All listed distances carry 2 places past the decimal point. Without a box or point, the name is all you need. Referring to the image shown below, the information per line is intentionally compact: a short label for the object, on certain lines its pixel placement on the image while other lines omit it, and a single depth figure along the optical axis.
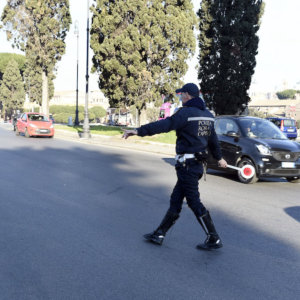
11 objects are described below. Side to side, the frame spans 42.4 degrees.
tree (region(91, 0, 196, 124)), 21.03
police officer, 4.11
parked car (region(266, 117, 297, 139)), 28.03
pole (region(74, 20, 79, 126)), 32.65
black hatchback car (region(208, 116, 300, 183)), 8.65
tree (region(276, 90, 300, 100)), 142.62
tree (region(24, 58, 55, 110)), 60.78
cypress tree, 24.91
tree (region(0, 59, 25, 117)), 69.06
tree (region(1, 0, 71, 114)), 31.84
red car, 21.73
